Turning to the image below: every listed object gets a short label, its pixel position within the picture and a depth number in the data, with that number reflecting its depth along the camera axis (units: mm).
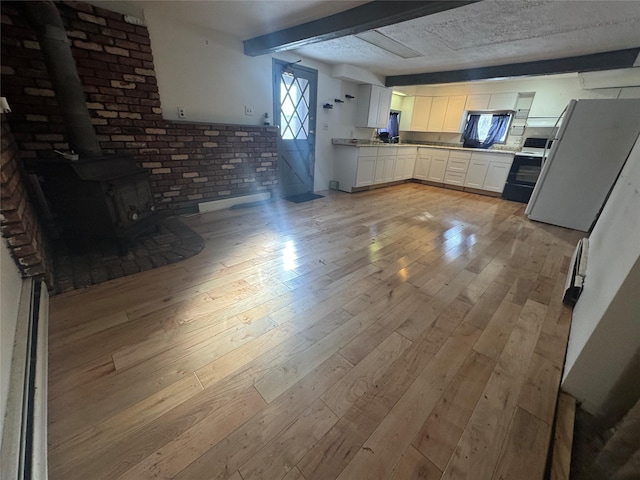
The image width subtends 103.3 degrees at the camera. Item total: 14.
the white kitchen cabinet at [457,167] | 5434
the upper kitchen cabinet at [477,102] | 5229
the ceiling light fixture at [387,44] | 2957
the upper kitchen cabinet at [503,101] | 4922
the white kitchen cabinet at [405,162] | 5719
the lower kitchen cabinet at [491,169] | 4910
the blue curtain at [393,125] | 6444
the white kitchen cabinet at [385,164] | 5246
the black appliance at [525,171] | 4516
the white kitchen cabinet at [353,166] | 4820
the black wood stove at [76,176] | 1896
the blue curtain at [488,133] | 5289
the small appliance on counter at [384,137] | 5967
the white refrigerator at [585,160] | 3000
